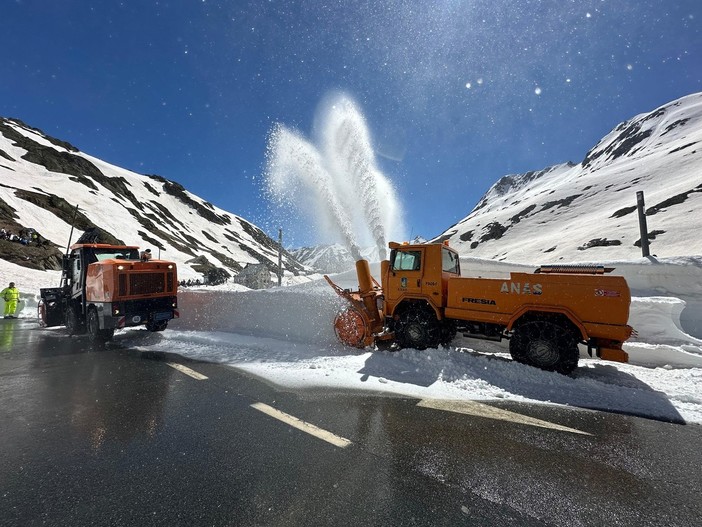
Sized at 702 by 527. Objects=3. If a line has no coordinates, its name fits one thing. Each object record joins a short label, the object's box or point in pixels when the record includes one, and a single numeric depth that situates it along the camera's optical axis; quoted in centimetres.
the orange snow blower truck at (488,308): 619
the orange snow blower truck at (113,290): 973
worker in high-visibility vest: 1725
